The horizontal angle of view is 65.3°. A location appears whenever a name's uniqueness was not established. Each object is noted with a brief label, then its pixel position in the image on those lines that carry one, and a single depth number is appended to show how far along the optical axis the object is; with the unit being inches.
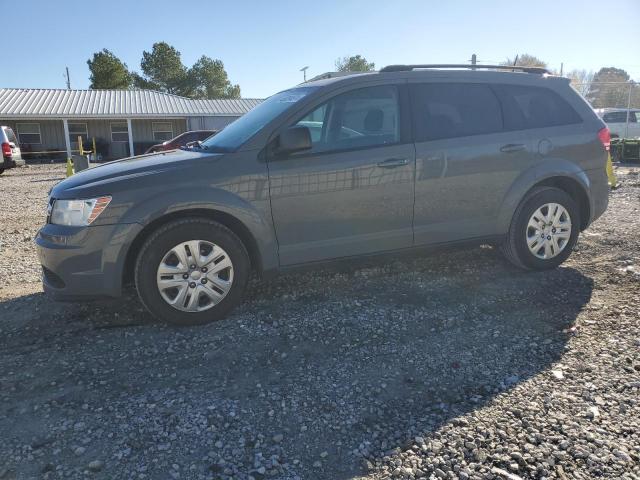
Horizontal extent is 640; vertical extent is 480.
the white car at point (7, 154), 736.3
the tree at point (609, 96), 1600.5
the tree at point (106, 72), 1824.6
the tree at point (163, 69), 2192.4
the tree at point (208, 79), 2298.2
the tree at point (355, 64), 2301.9
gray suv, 146.5
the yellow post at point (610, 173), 200.8
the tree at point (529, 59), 2010.5
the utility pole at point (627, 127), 908.0
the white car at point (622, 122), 927.7
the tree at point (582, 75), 2700.8
